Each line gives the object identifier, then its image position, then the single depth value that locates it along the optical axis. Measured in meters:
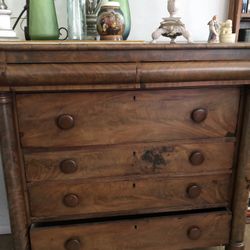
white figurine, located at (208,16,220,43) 1.02
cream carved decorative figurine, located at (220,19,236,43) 1.06
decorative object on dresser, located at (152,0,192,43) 0.95
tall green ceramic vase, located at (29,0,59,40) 1.00
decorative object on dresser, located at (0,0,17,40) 0.97
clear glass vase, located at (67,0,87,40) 1.07
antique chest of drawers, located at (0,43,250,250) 0.77
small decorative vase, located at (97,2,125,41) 0.91
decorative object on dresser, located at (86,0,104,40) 1.14
